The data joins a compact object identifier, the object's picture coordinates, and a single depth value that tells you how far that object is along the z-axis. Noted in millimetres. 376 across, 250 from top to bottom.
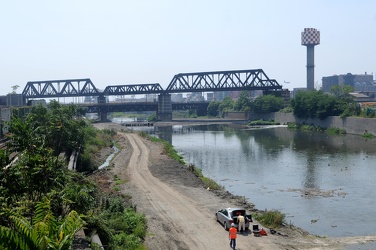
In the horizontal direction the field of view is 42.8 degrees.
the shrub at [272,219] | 29453
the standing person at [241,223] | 26578
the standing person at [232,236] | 23703
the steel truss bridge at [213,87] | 185000
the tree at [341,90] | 131350
